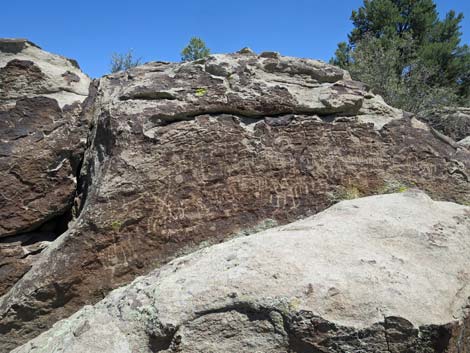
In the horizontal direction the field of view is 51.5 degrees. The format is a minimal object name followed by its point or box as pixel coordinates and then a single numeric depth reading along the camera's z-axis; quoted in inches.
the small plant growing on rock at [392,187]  180.2
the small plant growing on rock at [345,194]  177.2
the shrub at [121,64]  802.0
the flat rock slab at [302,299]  107.0
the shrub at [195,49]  992.2
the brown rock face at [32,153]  177.8
